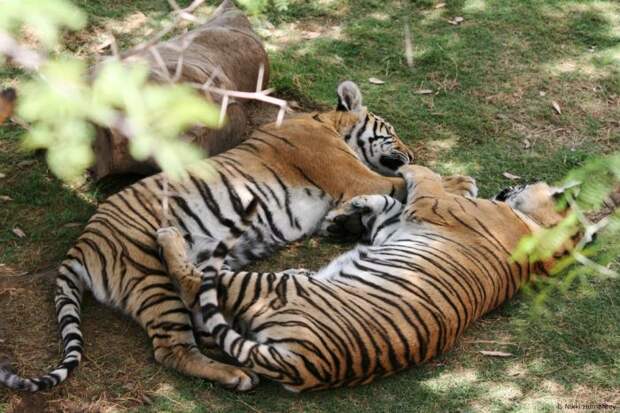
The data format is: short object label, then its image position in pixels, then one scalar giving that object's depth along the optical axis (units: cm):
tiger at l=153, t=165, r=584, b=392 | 792
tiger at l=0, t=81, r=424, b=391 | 849
